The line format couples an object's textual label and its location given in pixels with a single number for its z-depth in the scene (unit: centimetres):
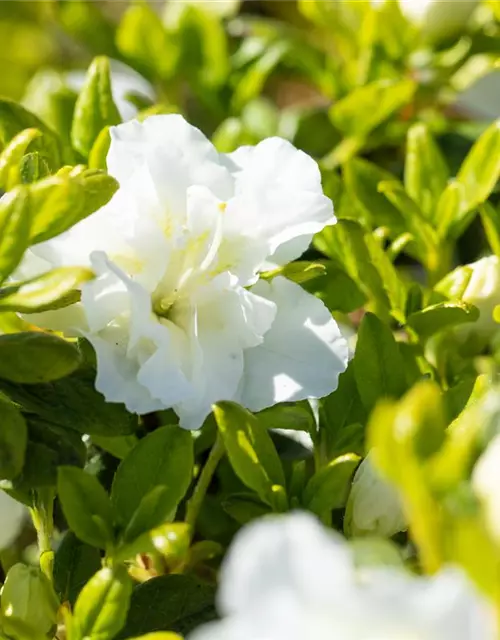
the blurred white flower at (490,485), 34
